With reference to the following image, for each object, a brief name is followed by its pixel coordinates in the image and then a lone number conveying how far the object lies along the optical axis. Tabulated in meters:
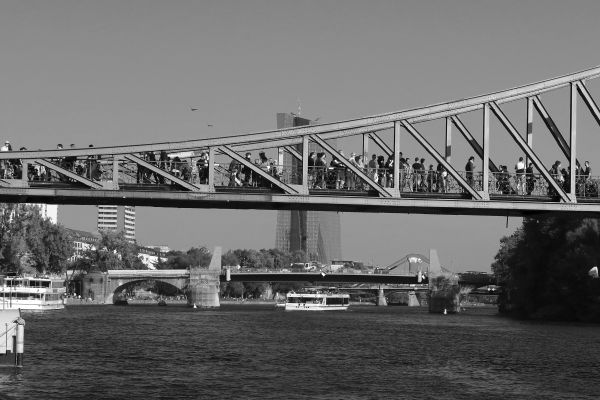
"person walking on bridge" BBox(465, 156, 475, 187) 61.25
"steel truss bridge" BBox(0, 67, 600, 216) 56.47
